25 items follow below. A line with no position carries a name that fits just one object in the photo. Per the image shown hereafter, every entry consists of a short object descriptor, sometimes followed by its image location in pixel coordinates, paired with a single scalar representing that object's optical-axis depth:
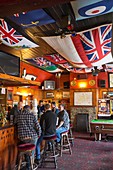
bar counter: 2.86
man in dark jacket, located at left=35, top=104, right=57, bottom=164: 3.46
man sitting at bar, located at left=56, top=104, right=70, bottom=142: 4.25
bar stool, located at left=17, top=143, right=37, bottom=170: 2.79
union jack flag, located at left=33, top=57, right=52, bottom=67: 5.68
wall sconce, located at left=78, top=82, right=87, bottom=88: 8.40
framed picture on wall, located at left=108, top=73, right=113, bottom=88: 8.25
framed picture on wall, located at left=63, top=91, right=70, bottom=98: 8.80
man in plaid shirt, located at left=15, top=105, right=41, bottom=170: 3.03
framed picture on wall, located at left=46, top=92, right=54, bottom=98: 8.97
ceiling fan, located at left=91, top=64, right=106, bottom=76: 6.95
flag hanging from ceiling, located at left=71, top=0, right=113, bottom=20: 2.32
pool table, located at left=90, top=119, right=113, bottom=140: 5.67
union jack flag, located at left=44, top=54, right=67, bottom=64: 5.03
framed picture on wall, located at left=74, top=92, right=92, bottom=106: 8.23
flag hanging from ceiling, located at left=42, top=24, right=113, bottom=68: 3.40
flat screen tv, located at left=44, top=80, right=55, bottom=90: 8.79
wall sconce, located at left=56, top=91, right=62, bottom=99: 8.92
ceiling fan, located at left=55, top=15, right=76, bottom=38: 3.09
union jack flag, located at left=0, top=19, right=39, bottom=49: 3.09
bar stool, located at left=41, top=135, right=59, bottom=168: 3.44
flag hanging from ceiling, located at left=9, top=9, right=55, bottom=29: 2.56
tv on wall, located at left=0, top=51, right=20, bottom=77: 4.08
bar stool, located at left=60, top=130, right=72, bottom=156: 4.16
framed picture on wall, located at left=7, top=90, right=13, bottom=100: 6.35
